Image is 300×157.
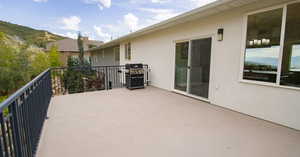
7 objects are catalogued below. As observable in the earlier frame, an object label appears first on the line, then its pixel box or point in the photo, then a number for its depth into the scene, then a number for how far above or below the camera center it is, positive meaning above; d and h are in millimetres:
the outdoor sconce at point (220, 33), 3525 +772
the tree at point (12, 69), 6699 -240
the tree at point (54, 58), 12180 +508
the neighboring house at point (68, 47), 20806 +2574
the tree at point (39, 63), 8120 +69
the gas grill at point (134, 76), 5719 -448
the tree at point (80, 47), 11934 +1430
